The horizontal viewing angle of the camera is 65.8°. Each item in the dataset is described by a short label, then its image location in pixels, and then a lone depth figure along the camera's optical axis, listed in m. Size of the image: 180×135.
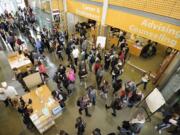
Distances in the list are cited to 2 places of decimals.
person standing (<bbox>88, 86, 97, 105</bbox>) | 5.60
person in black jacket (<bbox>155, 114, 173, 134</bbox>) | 5.18
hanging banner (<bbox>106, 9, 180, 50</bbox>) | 5.59
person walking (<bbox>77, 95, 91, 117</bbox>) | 5.43
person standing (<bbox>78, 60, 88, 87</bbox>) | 6.77
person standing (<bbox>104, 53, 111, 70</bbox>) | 7.76
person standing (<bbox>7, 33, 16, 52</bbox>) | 9.35
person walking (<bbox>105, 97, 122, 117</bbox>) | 5.62
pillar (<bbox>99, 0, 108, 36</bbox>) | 7.76
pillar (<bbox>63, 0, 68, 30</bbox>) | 10.43
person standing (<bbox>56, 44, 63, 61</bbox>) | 8.59
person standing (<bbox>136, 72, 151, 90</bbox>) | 6.71
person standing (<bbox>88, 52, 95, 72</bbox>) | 7.45
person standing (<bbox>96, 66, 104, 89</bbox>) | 6.63
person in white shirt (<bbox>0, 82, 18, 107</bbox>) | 5.53
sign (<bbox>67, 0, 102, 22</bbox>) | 8.44
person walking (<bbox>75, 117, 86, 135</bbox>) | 4.70
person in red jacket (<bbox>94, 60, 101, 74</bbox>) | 7.13
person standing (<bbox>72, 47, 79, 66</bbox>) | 7.79
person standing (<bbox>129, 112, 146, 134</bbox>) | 4.57
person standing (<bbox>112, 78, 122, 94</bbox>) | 6.34
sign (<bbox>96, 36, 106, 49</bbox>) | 9.15
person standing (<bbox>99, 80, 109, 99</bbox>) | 6.14
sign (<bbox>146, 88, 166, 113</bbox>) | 4.84
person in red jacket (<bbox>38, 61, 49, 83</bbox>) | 6.93
